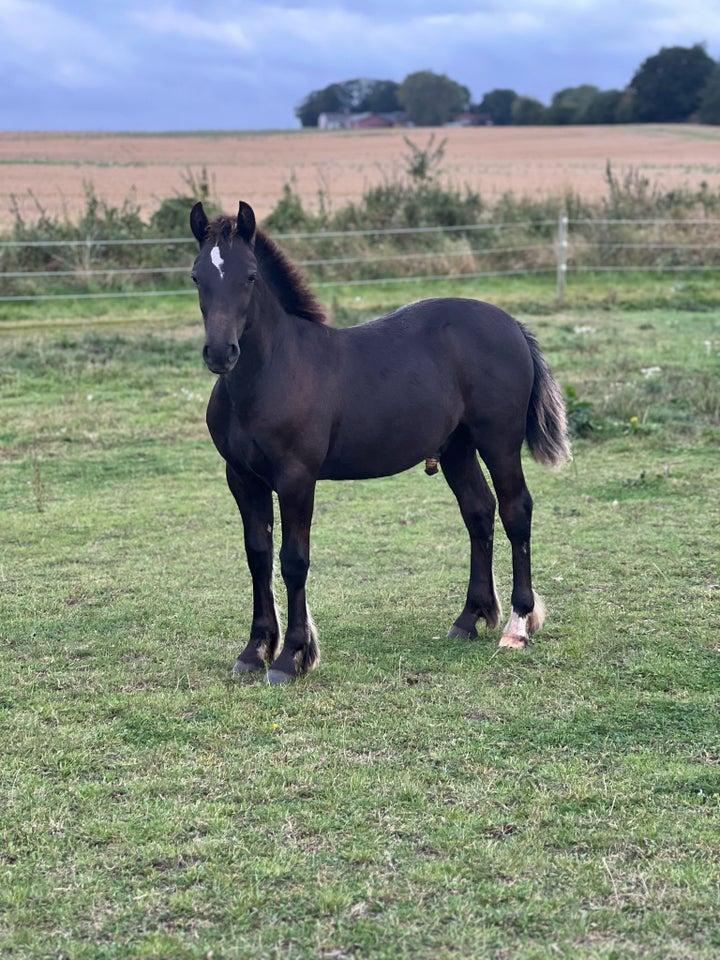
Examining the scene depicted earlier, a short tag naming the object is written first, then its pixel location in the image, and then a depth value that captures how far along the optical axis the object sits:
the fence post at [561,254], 17.75
